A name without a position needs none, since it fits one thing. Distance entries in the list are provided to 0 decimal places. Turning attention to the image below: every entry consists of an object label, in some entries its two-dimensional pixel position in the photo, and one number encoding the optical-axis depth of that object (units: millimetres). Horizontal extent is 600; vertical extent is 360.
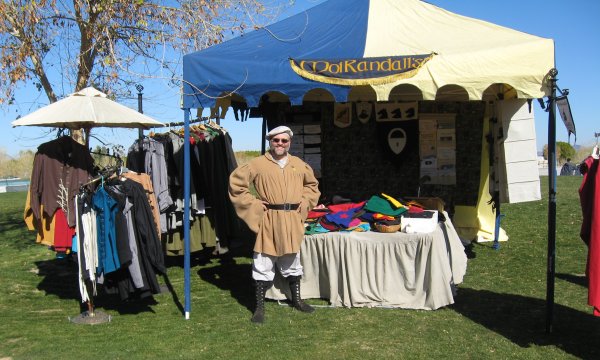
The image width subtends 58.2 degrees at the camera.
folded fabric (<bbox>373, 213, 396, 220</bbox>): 5381
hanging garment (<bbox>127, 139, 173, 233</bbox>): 6348
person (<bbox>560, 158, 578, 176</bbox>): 32625
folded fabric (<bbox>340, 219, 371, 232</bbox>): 5305
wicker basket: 5195
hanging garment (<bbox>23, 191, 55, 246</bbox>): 5582
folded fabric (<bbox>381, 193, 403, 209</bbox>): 5554
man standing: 4828
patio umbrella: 4984
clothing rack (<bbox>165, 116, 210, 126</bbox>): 6509
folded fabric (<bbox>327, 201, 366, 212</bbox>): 5816
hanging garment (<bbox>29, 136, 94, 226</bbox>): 5492
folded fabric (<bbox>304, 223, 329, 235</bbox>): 5379
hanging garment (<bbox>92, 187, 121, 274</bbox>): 4656
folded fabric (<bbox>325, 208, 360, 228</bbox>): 5359
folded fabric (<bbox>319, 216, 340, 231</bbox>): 5383
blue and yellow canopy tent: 4703
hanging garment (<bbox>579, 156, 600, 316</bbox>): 3600
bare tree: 8203
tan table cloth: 5043
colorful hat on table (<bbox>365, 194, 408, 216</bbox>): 5469
